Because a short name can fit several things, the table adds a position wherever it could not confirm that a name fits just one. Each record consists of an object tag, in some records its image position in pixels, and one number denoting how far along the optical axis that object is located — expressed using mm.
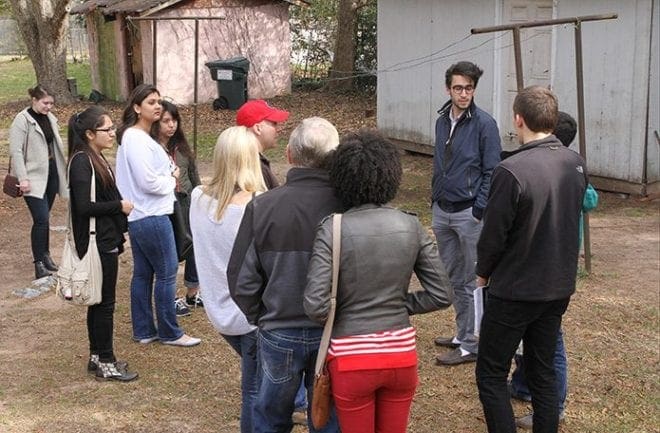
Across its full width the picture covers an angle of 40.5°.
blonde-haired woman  3639
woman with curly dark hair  3133
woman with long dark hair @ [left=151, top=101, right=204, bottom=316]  5680
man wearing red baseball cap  3957
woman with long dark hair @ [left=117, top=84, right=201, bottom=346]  5277
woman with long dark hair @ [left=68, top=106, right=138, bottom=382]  4871
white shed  9906
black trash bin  18812
